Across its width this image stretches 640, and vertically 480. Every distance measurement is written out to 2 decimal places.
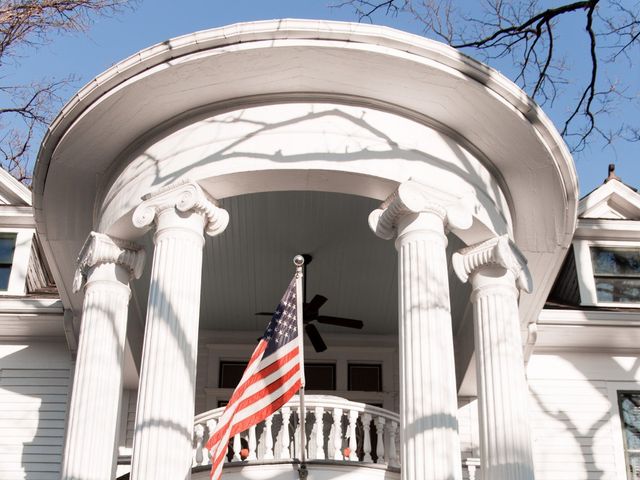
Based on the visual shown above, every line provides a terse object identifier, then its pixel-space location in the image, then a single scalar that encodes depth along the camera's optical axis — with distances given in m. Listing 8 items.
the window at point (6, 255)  17.19
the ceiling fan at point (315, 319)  14.80
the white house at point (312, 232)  10.95
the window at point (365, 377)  16.78
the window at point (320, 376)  16.77
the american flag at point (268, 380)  10.52
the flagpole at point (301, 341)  10.96
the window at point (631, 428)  15.48
